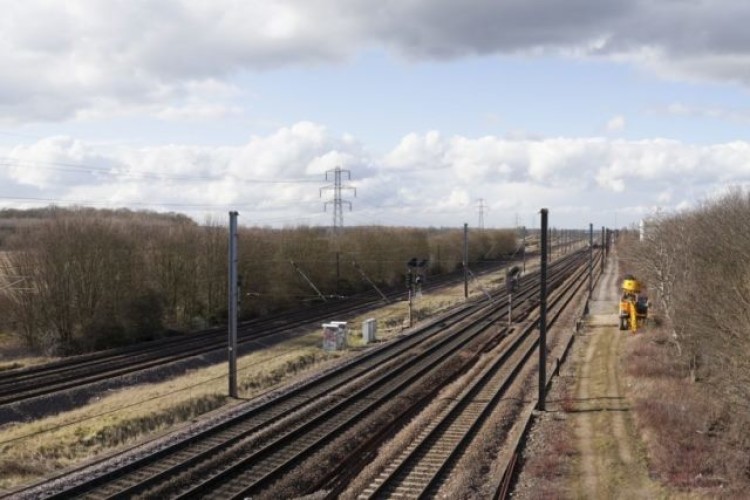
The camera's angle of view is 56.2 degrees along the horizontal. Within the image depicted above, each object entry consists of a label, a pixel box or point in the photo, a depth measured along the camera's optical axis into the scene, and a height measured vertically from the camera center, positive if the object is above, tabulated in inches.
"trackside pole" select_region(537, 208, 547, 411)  859.8 -106.7
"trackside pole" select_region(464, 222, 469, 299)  2123.9 -64.7
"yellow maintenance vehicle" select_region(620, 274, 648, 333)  1555.1 -159.1
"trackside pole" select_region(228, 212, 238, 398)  964.6 -87.2
